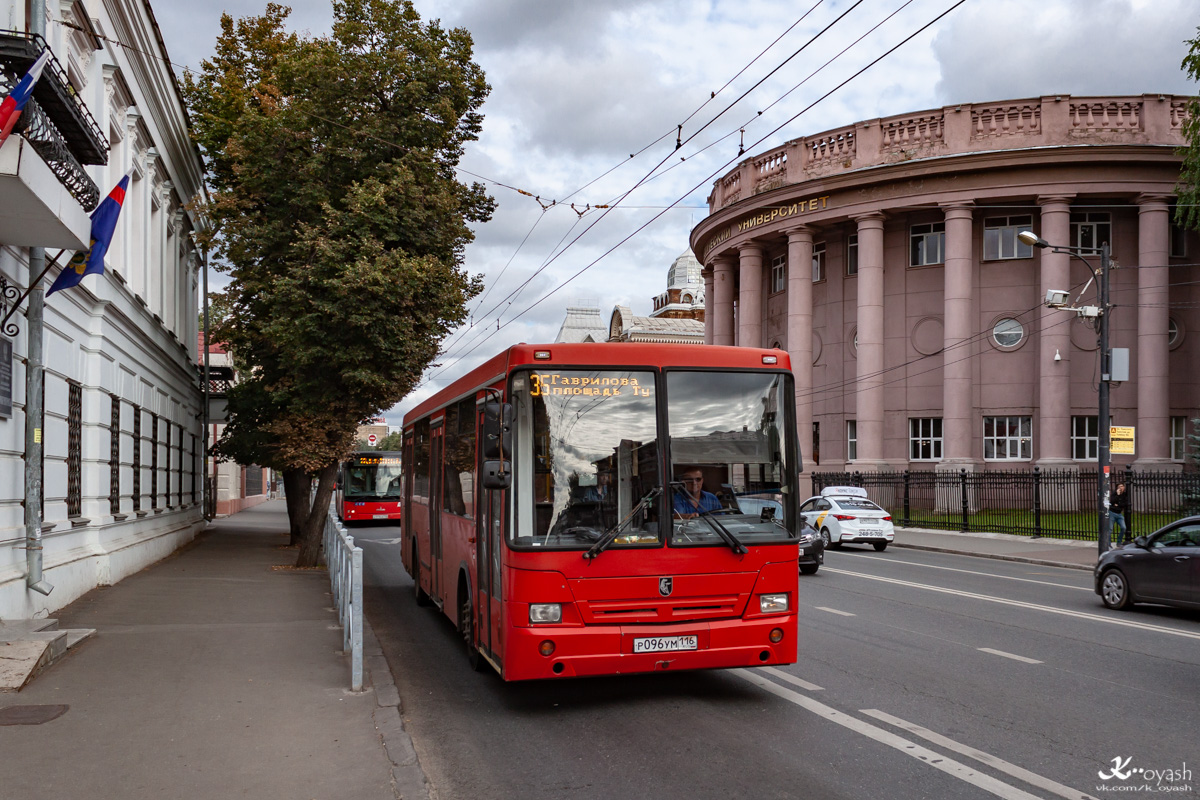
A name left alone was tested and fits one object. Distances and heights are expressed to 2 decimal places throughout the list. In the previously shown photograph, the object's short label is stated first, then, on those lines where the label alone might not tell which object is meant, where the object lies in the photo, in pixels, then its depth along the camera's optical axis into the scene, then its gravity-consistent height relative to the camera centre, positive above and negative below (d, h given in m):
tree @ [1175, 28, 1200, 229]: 25.78 +7.68
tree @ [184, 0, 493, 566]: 17.56 +3.87
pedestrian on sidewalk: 23.94 -1.78
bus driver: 7.56 -0.45
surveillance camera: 22.67 +3.07
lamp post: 21.39 +0.96
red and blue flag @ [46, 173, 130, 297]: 11.73 +2.29
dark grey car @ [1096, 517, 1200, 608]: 12.77 -1.75
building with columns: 33.97 +5.63
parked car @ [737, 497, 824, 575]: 17.98 -2.04
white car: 25.52 -2.13
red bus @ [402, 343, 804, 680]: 7.32 -0.54
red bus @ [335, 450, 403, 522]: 36.31 -1.83
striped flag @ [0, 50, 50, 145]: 8.49 +2.84
